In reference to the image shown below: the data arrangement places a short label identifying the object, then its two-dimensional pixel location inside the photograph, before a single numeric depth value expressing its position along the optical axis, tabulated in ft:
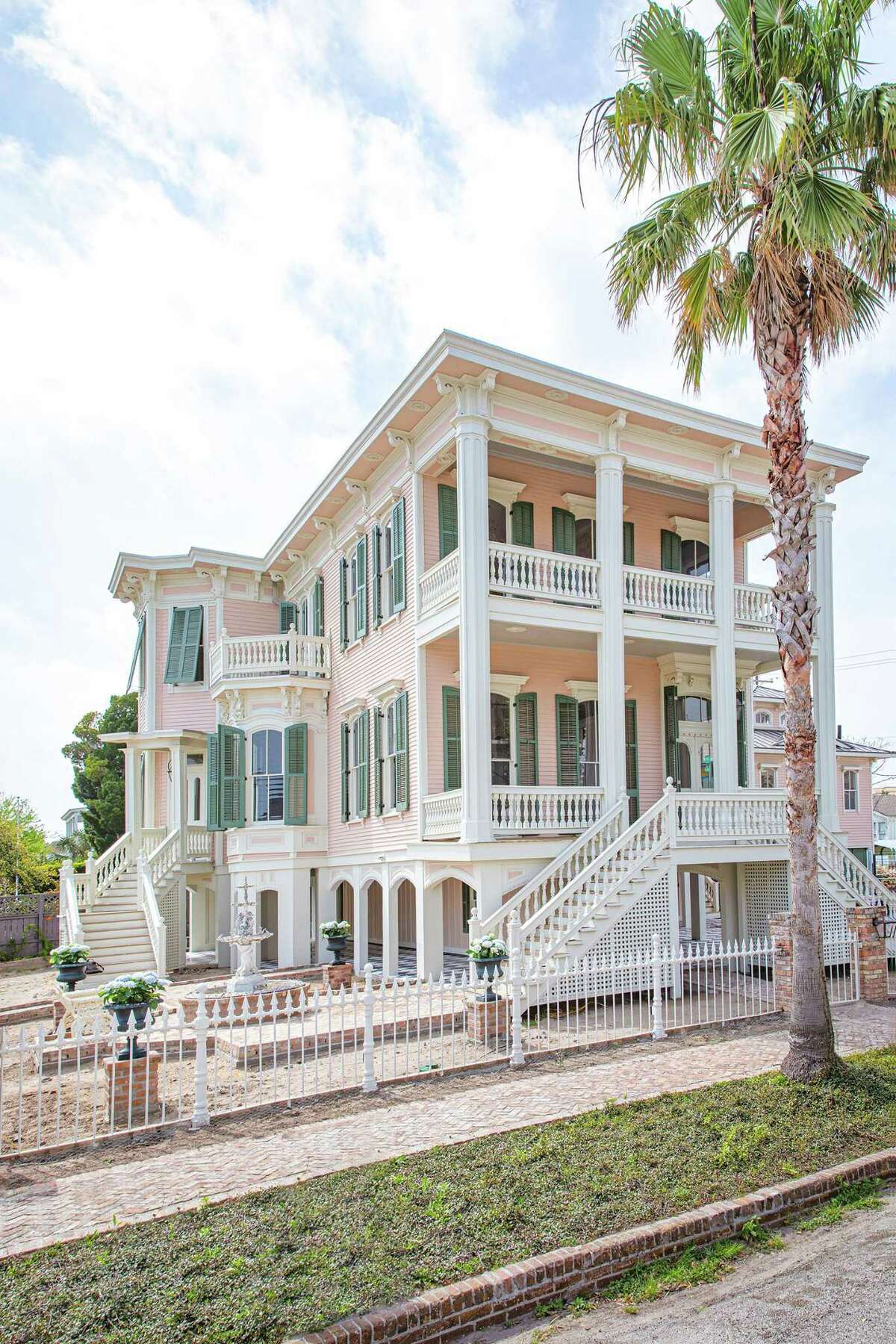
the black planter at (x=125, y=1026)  29.19
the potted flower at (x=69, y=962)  54.13
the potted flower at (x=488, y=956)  38.19
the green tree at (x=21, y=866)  111.86
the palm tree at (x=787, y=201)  31.19
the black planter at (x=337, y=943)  55.26
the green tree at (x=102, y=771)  120.37
